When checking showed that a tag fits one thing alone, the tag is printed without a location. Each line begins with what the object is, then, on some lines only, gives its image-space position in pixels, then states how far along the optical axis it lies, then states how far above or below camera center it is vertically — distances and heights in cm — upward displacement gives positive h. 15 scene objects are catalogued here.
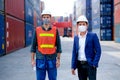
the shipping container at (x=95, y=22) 5206 +207
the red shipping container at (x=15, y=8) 1947 +200
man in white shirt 455 -31
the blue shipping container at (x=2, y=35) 1698 -12
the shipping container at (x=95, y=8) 5169 +481
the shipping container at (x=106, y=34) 5059 -23
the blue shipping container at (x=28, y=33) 3045 +0
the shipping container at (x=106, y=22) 5054 +194
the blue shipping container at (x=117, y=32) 3882 +3
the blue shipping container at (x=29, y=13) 3038 +239
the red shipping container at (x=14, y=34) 1950 -8
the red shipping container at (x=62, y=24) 7748 +246
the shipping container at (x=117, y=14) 3859 +262
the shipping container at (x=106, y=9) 5046 +428
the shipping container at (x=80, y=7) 6467 +632
